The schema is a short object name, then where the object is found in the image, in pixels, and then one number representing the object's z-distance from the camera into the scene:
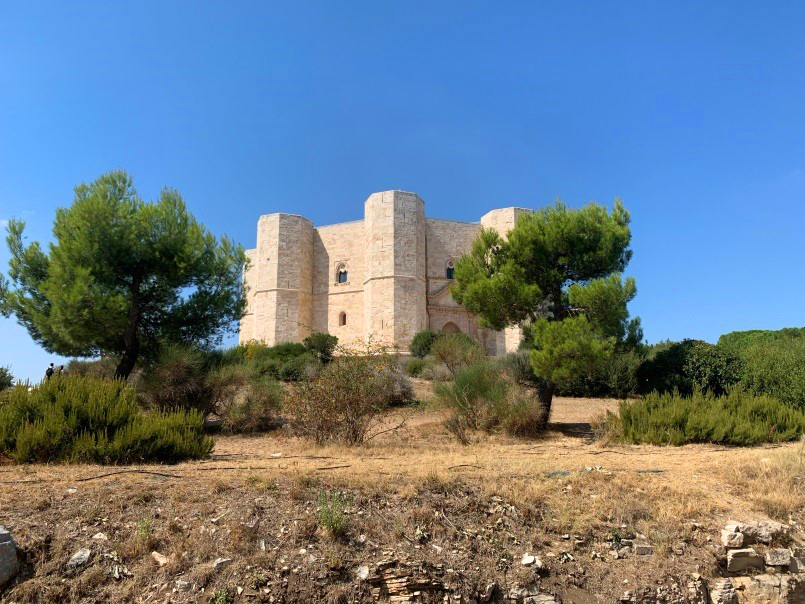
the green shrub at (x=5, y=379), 15.55
